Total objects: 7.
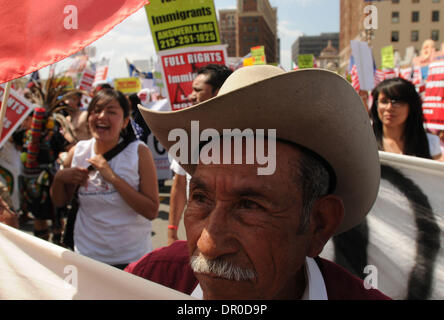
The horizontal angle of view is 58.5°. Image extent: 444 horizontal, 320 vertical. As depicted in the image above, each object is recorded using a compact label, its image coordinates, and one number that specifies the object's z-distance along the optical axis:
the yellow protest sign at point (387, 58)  9.91
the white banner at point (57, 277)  1.00
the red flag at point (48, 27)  1.19
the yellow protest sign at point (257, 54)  8.19
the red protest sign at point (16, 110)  3.38
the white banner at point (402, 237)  1.62
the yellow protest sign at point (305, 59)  7.59
